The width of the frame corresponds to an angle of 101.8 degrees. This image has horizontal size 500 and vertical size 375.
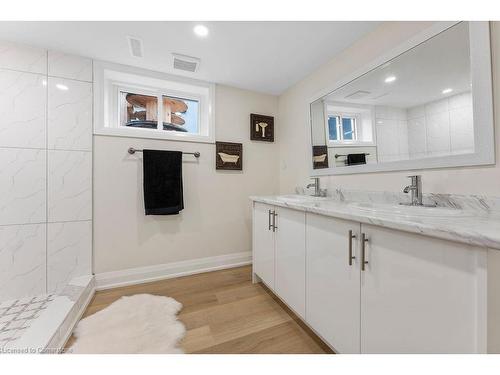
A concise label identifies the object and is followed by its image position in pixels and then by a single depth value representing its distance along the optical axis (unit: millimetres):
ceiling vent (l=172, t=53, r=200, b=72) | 1698
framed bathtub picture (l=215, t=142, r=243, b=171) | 2162
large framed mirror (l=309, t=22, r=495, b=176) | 915
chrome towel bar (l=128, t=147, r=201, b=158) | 1825
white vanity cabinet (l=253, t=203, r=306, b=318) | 1207
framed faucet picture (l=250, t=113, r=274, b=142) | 2314
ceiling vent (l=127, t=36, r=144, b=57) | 1496
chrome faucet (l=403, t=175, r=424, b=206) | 1072
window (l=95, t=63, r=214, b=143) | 1829
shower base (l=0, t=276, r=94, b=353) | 1017
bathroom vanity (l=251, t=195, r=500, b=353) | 532
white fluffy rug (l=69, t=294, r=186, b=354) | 1092
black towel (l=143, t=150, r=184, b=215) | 1839
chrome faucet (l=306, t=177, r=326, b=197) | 1799
